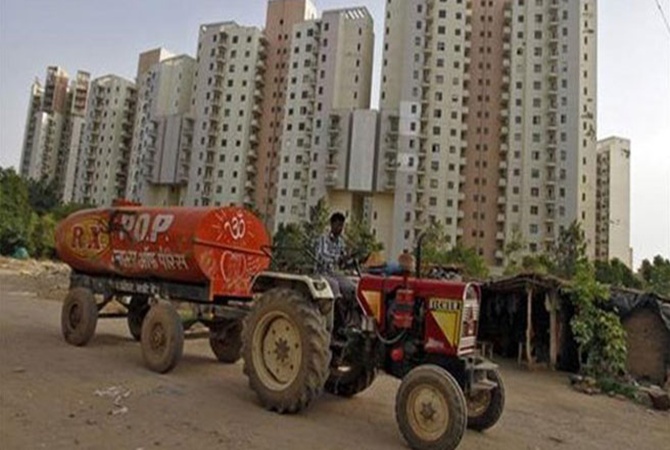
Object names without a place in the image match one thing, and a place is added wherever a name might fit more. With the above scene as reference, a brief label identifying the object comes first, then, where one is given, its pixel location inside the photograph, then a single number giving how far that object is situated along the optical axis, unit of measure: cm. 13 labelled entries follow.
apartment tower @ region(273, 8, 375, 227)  6950
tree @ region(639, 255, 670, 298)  4735
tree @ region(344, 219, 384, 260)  4817
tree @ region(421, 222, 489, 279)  4938
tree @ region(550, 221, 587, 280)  5435
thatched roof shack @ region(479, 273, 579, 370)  1556
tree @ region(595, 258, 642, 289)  5291
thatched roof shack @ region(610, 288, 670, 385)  1392
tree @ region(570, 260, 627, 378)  1328
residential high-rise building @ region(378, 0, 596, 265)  6444
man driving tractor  676
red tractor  531
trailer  822
